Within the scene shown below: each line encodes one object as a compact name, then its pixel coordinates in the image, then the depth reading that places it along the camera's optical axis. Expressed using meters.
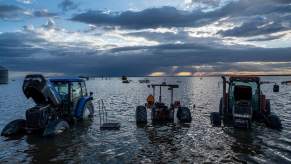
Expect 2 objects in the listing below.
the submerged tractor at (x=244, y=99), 12.13
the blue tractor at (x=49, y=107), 10.15
